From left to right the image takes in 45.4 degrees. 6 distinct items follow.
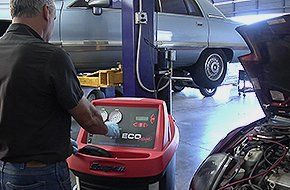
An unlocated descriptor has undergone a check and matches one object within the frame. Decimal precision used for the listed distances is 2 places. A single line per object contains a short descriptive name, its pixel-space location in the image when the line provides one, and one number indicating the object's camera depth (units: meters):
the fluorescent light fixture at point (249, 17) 14.77
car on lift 4.29
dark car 1.52
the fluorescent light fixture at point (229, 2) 16.02
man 1.29
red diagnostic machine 1.68
